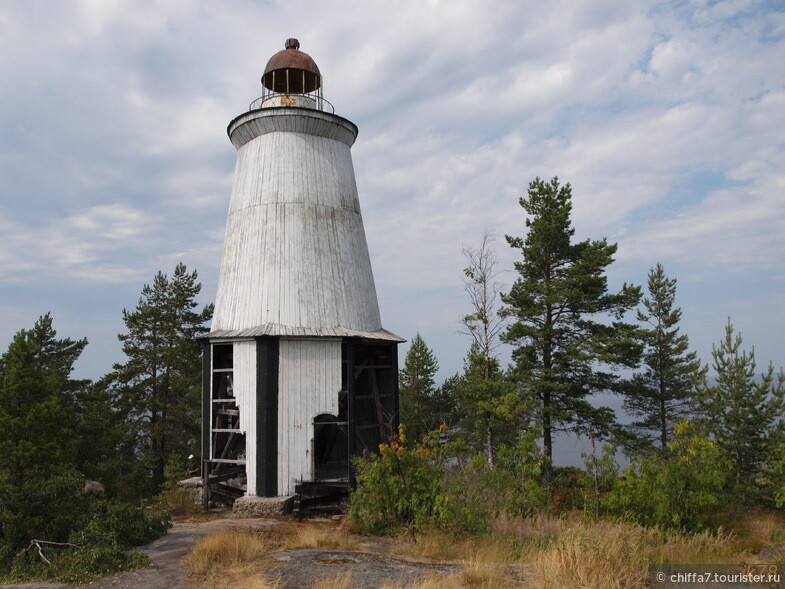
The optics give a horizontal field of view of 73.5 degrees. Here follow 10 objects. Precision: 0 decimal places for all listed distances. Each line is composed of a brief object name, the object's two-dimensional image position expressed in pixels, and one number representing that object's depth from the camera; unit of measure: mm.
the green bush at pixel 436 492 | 9266
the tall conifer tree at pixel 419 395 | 27500
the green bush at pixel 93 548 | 7605
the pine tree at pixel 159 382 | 23953
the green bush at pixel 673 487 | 11125
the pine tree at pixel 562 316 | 20734
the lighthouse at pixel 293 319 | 13578
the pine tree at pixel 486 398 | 20969
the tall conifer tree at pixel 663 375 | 25250
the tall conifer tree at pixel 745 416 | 20109
